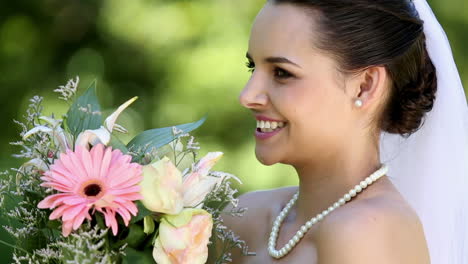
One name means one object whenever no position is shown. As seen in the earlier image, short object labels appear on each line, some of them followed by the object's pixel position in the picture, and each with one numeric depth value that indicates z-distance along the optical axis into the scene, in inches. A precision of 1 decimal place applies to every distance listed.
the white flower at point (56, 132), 170.4
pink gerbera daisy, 159.8
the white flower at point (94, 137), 167.2
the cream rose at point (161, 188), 165.2
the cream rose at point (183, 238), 167.3
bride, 183.0
